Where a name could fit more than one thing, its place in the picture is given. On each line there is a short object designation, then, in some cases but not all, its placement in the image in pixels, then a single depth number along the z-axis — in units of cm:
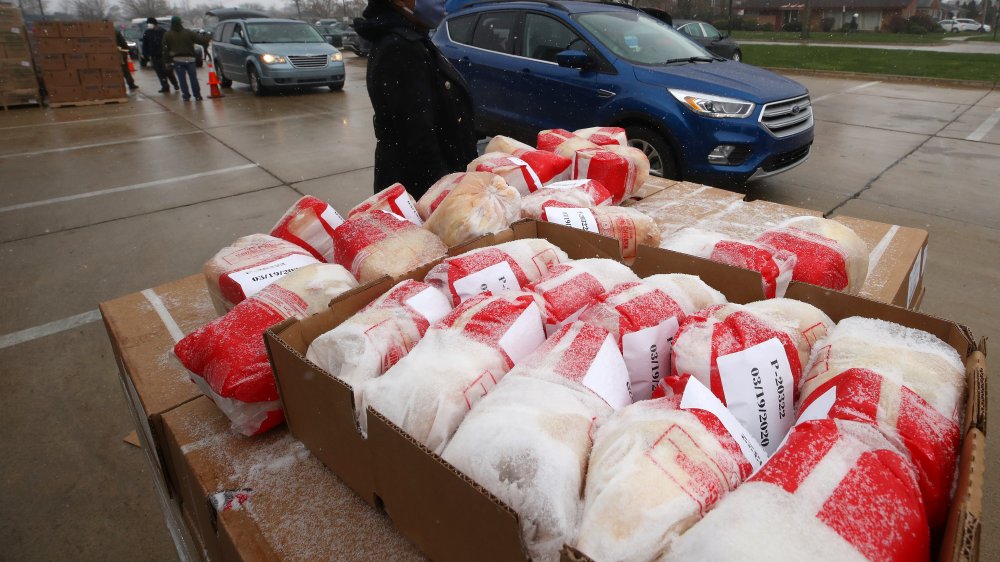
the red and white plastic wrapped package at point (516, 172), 250
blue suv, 493
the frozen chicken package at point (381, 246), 178
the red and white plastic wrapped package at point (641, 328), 133
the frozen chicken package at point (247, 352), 138
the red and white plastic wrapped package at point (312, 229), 212
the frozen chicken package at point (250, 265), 171
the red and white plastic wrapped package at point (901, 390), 95
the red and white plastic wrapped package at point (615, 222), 209
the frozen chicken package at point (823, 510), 78
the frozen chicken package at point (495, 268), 155
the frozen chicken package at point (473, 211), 197
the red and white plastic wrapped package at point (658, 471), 86
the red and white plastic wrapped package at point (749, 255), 167
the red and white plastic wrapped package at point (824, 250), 174
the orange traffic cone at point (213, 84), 1269
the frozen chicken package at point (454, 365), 113
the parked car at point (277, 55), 1229
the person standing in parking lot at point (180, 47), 1195
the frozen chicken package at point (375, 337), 128
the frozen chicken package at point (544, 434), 93
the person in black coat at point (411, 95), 266
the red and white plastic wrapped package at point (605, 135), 305
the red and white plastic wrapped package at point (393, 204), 217
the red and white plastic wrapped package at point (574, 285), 145
